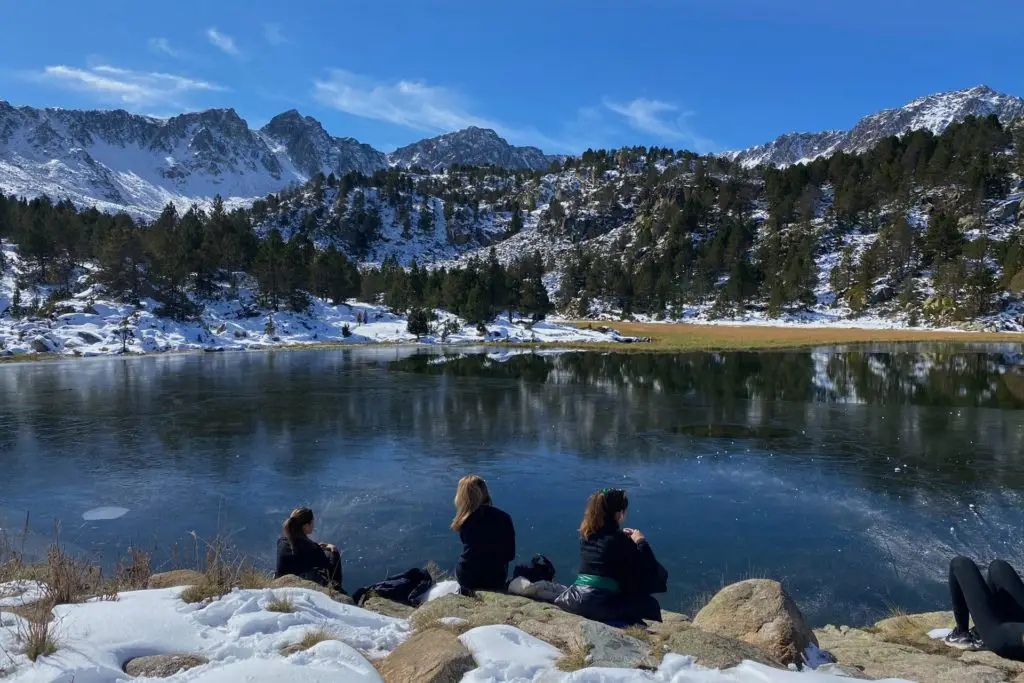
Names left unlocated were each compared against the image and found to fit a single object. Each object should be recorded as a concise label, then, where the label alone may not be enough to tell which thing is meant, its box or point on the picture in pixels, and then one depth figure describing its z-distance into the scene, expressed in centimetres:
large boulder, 588
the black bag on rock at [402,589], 771
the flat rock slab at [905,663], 543
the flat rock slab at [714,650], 480
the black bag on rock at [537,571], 798
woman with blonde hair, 745
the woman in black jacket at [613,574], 631
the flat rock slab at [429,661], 447
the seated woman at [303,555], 819
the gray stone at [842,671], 499
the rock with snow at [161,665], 434
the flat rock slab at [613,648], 472
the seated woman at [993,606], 584
